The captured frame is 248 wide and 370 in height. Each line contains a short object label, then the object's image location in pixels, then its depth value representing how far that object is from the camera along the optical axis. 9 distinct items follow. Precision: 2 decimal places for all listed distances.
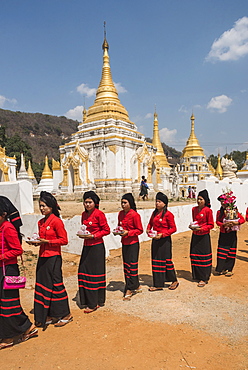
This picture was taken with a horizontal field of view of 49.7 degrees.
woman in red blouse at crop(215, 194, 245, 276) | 6.15
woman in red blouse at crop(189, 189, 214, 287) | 5.56
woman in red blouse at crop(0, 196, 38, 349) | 3.46
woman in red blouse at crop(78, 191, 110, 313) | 4.48
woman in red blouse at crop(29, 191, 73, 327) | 3.92
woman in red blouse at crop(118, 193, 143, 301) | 5.04
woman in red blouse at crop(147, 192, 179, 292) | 5.18
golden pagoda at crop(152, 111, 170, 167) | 39.02
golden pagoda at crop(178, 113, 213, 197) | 44.75
